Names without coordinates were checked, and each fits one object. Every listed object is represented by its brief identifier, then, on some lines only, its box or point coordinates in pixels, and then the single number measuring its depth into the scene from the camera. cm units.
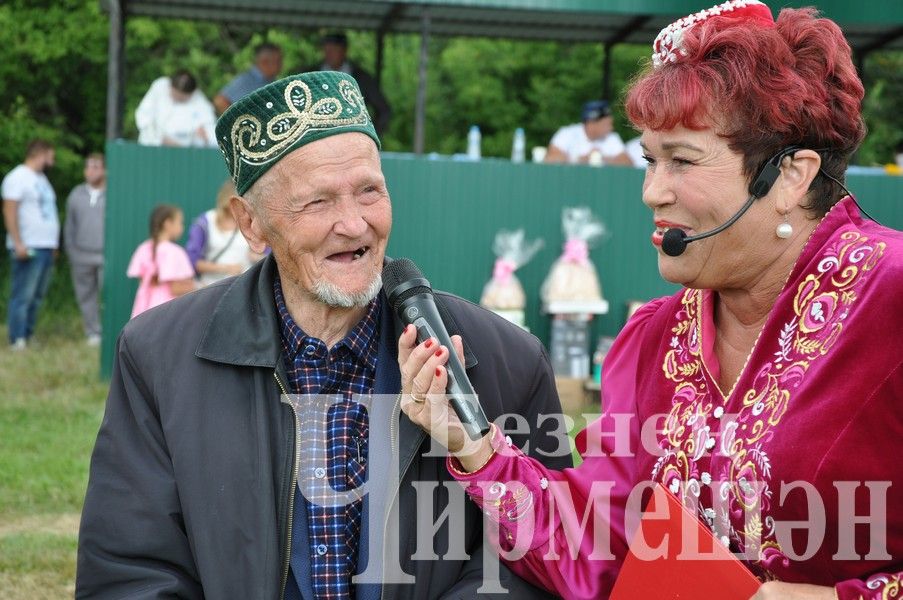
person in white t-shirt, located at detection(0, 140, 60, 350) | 1337
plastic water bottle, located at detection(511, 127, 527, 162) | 1189
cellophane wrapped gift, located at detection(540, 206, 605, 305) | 1068
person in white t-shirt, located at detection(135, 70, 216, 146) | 1117
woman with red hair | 242
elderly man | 295
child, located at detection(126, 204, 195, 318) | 967
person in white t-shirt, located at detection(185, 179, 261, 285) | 985
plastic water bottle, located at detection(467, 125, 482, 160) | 1161
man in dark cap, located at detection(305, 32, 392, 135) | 1177
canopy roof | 1152
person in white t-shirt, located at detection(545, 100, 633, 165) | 1198
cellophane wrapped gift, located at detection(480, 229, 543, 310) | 1059
